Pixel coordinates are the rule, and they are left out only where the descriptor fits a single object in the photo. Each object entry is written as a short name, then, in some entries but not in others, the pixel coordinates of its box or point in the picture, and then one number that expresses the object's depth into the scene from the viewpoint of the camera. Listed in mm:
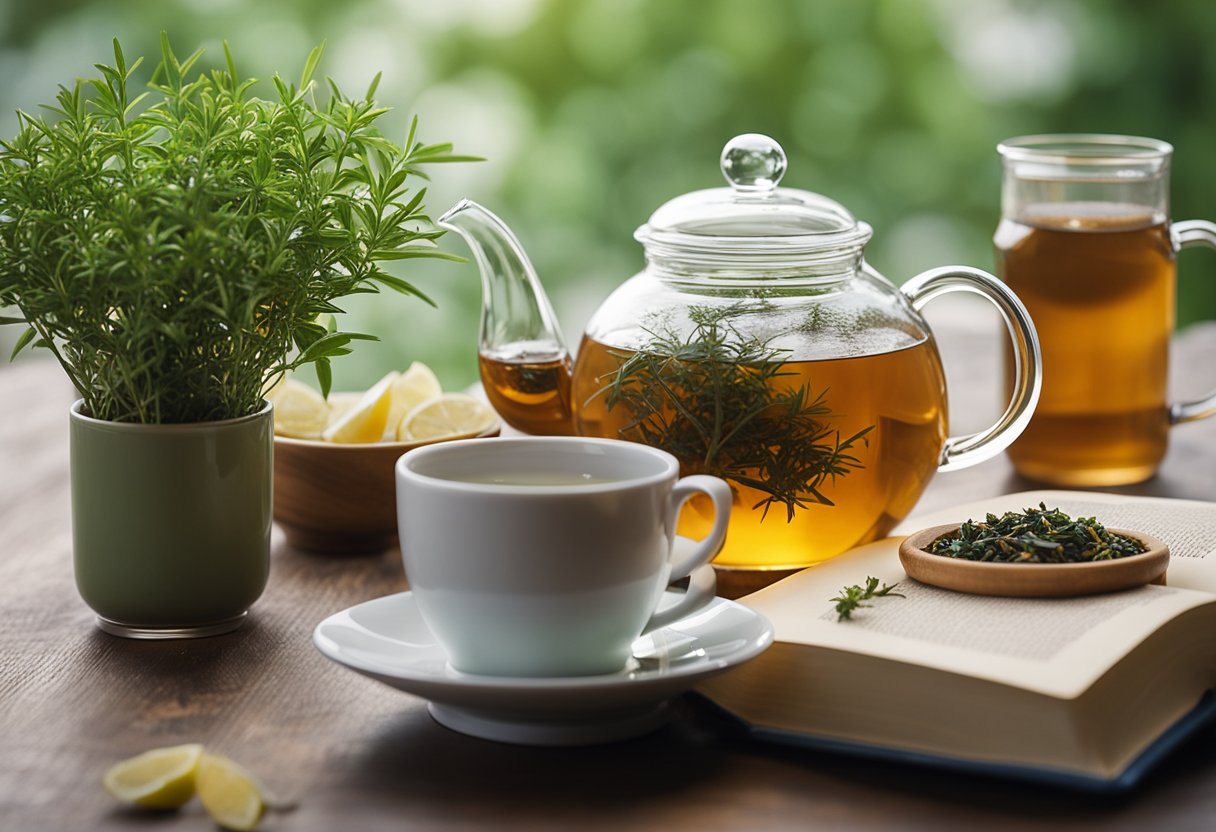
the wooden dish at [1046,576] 820
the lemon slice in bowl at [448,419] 985
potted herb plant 821
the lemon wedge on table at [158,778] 748
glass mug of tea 1047
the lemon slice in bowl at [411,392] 997
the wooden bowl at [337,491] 957
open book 751
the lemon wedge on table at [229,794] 738
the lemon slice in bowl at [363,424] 976
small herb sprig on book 809
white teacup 770
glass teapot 884
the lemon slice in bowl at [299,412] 990
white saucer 762
